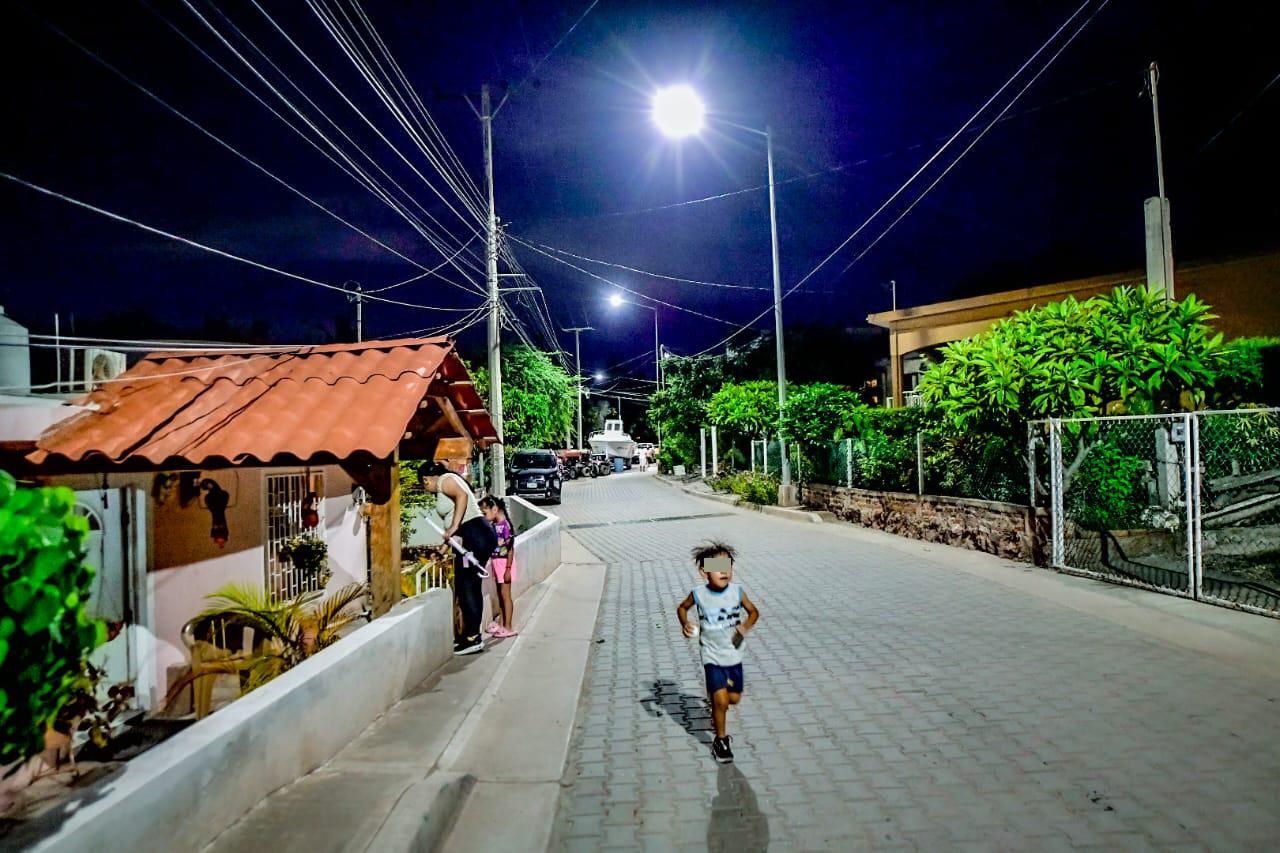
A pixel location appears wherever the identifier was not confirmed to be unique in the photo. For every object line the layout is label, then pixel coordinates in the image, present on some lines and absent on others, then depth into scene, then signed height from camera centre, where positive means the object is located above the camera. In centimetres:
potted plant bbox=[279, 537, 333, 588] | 936 -126
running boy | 467 -116
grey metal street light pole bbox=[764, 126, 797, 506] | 2153 +266
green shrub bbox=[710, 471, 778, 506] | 2319 -154
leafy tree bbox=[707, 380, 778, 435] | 2680 +115
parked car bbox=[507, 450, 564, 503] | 2853 -112
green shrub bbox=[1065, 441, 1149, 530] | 1094 -89
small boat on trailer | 6494 -13
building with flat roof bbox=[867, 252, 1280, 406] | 1847 +354
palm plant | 568 -137
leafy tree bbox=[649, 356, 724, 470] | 3950 +222
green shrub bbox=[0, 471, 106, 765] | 195 -39
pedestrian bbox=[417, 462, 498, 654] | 728 -101
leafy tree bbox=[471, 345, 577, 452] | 2803 +189
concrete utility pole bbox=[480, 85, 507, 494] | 1648 +281
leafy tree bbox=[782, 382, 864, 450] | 1988 +57
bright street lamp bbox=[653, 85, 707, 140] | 1417 +580
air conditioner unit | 773 +96
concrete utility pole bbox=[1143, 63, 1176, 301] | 1363 +321
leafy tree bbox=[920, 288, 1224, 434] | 991 +86
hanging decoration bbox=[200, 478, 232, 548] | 776 -49
